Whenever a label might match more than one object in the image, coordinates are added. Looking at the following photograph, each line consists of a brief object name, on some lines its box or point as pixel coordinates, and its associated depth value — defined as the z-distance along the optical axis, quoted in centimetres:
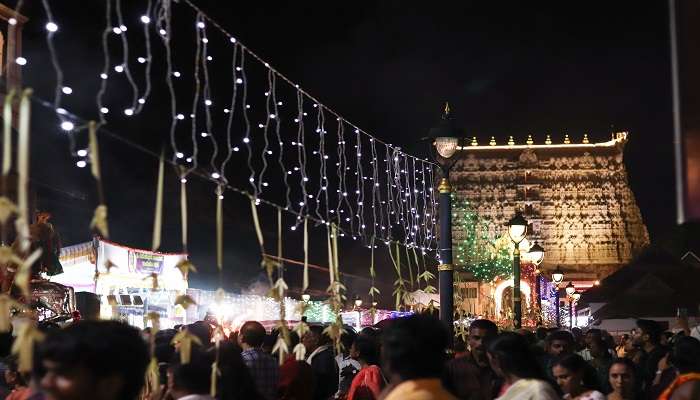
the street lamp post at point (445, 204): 1188
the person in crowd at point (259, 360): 761
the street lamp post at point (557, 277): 2912
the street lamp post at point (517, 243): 1741
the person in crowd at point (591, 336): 1062
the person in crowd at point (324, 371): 946
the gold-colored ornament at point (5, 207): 409
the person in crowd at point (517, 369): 520
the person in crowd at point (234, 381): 501
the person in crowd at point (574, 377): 648
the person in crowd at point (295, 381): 796
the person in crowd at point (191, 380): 467
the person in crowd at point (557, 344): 896
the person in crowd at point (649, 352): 1038
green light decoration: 5438
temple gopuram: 8869
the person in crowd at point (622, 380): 713
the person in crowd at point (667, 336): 1429
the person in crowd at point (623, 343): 1676
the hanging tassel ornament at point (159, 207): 521
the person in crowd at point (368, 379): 800
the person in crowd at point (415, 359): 412
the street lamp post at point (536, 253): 2134
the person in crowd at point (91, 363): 327
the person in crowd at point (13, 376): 688
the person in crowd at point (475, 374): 802
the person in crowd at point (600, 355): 979
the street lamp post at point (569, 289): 3288
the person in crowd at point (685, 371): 637
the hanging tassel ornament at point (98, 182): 454
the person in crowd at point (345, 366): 1013
